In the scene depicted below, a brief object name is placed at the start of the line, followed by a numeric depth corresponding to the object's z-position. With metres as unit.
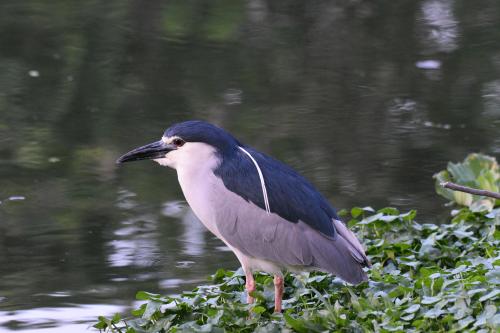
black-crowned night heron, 8.35
